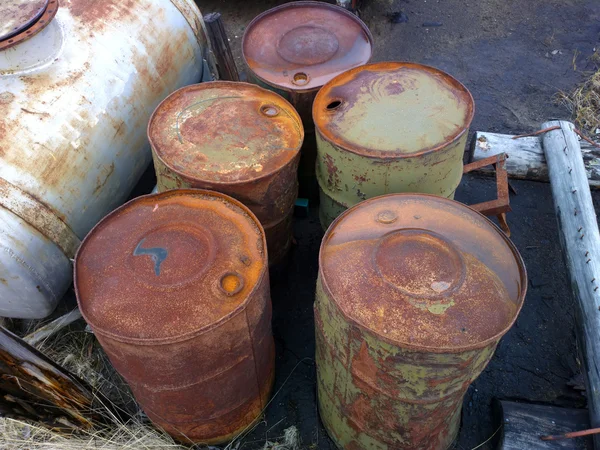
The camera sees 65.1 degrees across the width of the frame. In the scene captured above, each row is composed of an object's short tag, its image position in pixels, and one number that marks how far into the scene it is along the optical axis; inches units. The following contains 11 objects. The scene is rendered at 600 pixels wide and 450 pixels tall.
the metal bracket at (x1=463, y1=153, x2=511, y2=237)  125.6
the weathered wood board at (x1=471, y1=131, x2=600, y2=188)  160.9
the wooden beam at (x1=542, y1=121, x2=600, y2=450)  112.3
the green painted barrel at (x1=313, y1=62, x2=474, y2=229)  103.7
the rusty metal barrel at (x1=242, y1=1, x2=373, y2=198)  131.4
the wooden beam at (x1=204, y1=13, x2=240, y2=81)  156.3
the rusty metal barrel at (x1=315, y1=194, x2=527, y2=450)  75.2
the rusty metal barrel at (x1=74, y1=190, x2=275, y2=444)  79.7
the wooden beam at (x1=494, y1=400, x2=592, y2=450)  105.4
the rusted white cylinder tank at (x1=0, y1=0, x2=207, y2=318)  101.7
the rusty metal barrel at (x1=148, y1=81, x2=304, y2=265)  102.3
